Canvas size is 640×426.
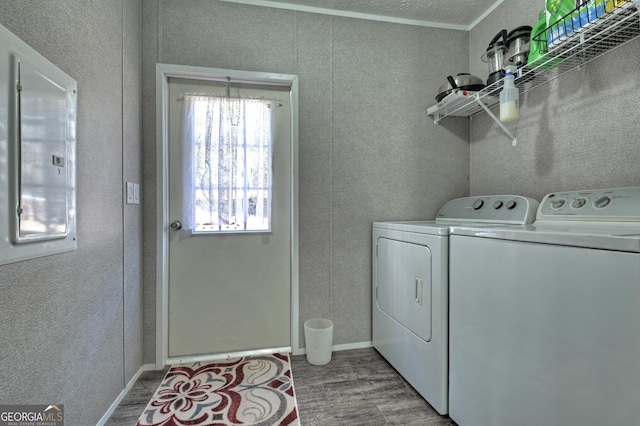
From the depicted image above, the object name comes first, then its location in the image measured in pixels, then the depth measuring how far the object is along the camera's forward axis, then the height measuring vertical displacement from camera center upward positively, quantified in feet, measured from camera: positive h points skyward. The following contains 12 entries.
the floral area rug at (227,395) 4.42 -3.37
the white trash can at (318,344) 5.92 -2.91
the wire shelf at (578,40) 3.49 +2.44
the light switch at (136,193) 5.35 +0.31
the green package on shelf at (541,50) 4.39 +2.64
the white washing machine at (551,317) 2.33 -1.12
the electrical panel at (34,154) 2.55 +0.57
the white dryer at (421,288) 4.34 -1.44
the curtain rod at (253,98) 6.09 +2.55
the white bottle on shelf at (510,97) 4.81 +1.99
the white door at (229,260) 6.09 -1.18
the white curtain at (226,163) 6.06 +1.03
